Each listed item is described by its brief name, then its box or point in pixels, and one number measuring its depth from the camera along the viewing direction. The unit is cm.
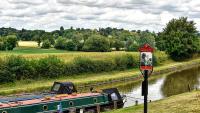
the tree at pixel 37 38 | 12632
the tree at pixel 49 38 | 12091
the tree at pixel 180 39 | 8419
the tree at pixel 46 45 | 11391
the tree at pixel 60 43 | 10812
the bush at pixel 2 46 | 9244
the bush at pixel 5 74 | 4642
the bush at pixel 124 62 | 6494
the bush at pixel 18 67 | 4812
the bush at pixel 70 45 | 10385
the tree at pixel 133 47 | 10244
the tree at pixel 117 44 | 10975
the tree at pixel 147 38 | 11158
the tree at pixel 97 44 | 9456
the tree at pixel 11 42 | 9691
